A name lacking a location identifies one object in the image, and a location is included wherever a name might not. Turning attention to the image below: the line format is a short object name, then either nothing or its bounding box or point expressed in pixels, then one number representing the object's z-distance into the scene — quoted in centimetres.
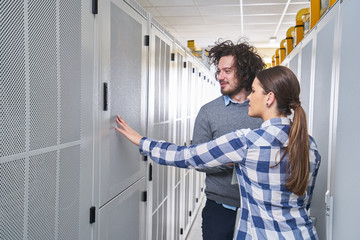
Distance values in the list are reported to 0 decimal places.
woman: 112
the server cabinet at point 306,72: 186
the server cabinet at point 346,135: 100
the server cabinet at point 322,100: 134
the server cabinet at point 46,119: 75
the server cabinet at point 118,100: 125
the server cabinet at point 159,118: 191
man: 164
